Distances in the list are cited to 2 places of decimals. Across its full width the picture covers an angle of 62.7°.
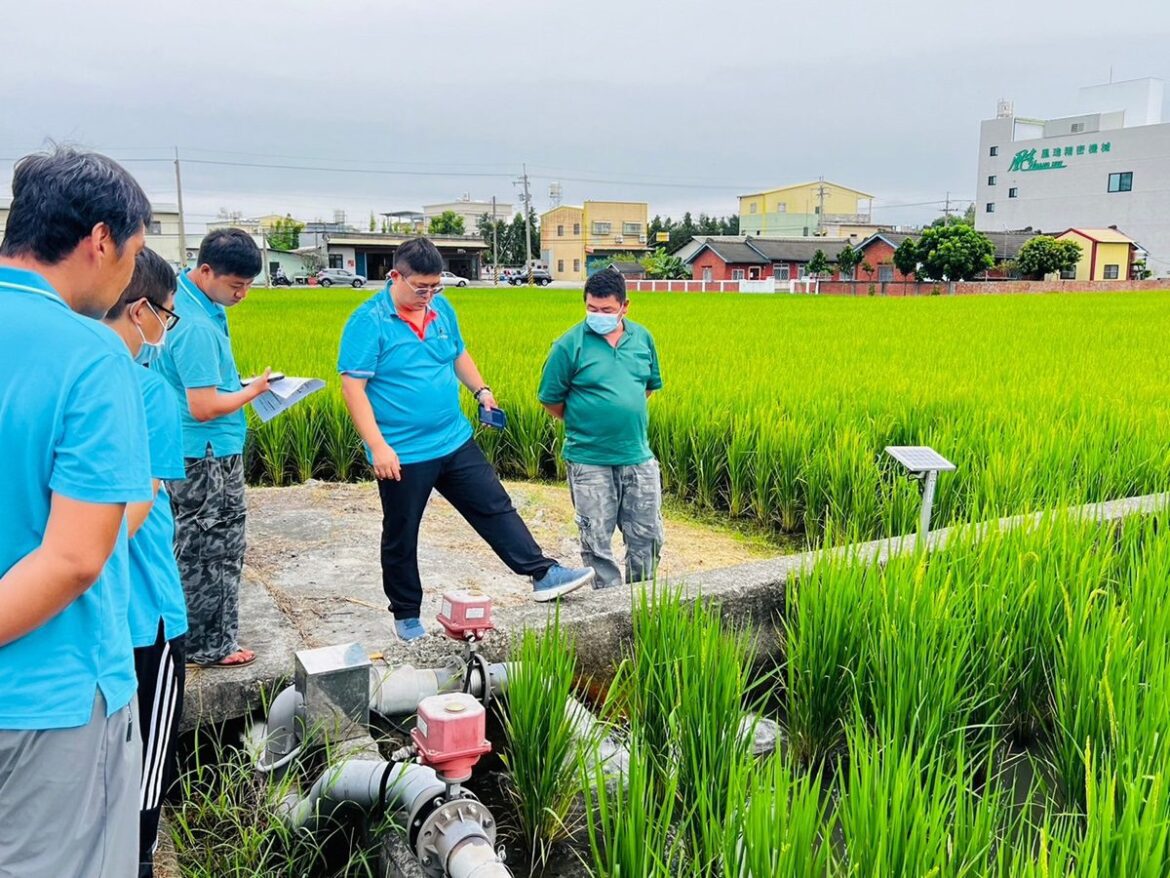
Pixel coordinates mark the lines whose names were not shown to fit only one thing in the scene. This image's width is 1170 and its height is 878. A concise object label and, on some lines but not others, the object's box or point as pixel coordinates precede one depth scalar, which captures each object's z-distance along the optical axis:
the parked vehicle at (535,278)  57.72
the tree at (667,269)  50.56
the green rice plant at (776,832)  1.49
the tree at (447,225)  69.25
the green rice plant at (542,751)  2.10
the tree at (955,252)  36.12
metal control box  2.17
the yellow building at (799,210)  75.00
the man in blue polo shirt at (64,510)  1.20
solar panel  3.25
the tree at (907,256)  38.00
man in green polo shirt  3.61
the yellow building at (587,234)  70.19
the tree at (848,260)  41.47
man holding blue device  3.20
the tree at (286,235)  64.06
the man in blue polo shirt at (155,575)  1.69
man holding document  2.73
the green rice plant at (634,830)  1.64
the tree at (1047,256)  36.94
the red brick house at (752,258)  50.75
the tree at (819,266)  44.09
